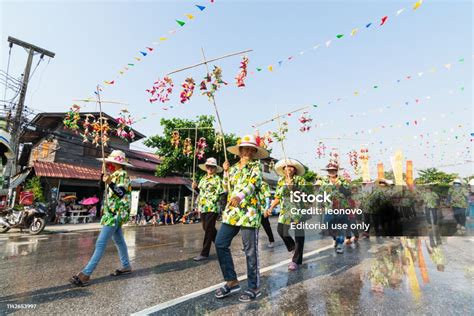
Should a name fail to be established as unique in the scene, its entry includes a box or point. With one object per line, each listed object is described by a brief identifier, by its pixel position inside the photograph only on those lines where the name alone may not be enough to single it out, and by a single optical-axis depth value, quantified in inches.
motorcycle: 412.5
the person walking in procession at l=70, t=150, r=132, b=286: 164.4
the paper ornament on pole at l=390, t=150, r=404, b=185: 774.5
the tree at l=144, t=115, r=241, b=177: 789.9
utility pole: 566.9
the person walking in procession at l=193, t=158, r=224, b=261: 230.4
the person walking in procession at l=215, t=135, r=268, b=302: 138.7
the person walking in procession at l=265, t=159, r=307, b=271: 213.8
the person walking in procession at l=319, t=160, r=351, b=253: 259.3
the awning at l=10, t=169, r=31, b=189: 576.2
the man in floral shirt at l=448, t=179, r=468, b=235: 363.3
